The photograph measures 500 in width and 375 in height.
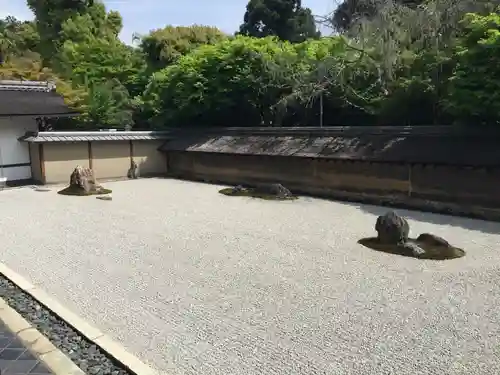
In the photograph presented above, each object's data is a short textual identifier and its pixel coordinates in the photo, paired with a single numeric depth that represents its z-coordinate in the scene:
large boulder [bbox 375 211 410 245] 6.86
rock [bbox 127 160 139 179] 16.38
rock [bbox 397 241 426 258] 6.40
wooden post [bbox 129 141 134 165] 16.44
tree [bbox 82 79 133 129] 18.80
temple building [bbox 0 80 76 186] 14.56
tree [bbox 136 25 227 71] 23.59
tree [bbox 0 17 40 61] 25.79
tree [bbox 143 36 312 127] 16.38
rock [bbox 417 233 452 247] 6.66
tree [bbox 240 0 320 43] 32.19
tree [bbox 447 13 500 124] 8.29
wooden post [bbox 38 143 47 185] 14.28
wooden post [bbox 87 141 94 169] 15.30
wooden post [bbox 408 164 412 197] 10.20
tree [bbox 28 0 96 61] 26.23
